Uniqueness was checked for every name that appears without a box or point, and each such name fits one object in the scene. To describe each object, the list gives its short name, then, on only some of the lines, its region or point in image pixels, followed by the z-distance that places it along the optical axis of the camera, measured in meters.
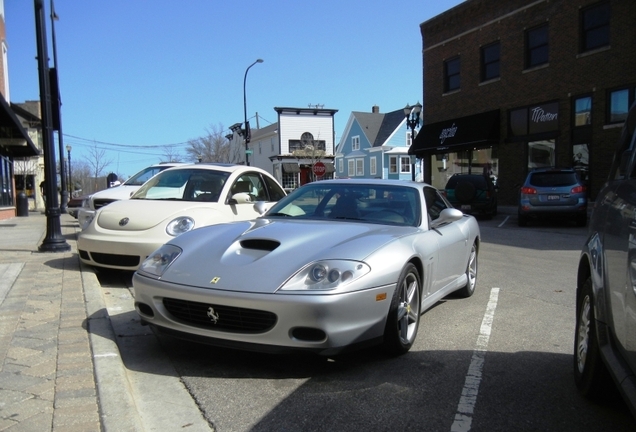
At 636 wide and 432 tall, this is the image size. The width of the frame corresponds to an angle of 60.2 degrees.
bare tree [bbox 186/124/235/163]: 55.97
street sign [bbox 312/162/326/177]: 24.64
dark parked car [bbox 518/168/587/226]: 14.54
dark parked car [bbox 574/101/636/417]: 2.36
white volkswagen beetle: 6.46
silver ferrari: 3.48
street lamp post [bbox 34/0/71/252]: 8.56
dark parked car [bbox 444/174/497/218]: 17.23
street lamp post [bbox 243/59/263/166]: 28.95
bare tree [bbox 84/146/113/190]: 51.27
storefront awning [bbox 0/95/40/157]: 15.77
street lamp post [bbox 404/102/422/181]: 21.84
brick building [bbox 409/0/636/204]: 18.77
